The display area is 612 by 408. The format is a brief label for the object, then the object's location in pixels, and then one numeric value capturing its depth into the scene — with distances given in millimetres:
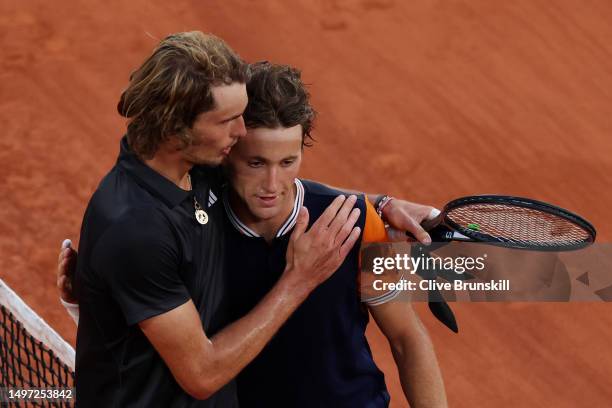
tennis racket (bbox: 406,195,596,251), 7906
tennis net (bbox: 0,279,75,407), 11172
